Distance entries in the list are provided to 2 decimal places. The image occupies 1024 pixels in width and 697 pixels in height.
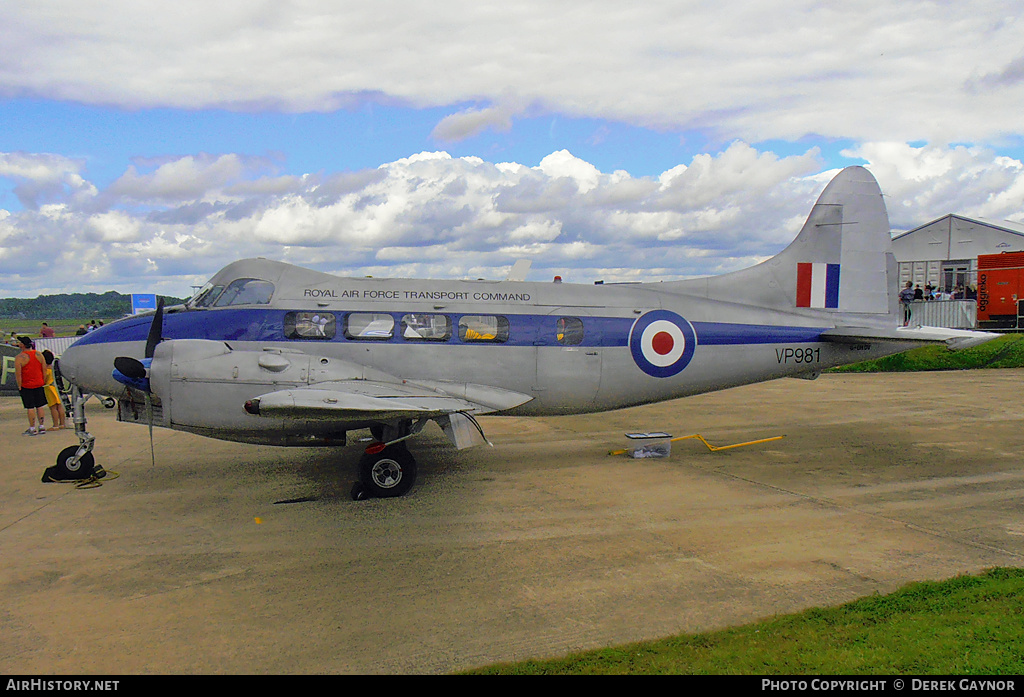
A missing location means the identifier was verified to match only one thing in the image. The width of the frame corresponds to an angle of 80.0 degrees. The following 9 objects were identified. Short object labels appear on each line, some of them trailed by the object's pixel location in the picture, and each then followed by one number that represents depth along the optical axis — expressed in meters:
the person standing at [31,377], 13.00
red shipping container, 31.00
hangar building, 38.19
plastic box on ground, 11.34
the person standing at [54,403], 13.92
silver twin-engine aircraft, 8.47
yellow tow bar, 11.68
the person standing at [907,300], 27.23
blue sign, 25.91
